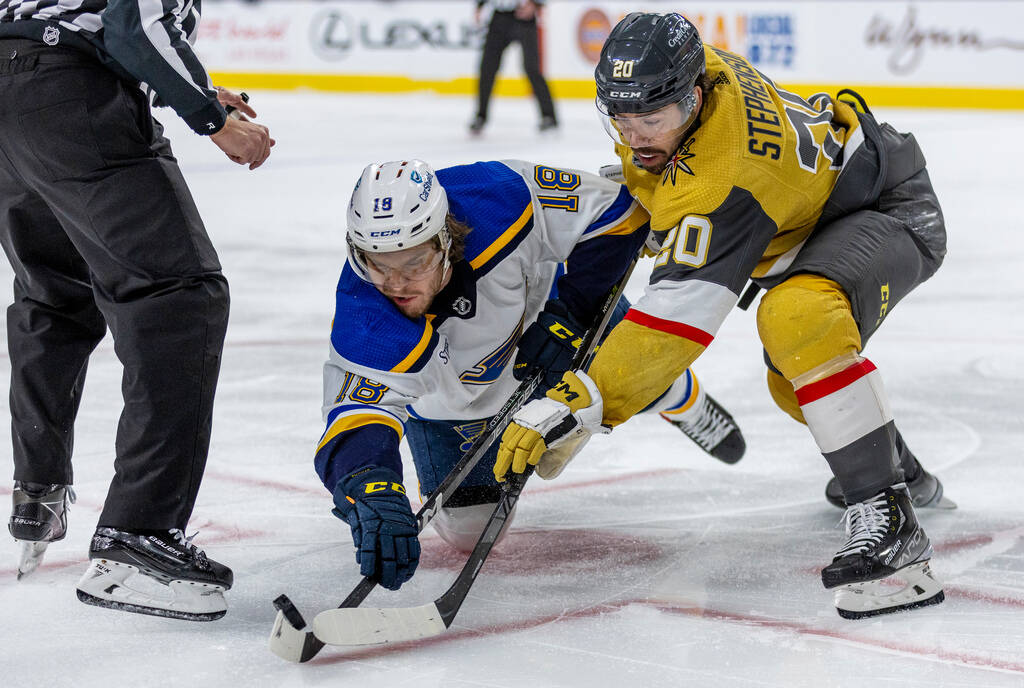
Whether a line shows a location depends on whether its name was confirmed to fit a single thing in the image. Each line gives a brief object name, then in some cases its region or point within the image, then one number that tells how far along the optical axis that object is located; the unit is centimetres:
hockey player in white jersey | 946
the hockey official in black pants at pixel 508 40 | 2512
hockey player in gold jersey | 951
